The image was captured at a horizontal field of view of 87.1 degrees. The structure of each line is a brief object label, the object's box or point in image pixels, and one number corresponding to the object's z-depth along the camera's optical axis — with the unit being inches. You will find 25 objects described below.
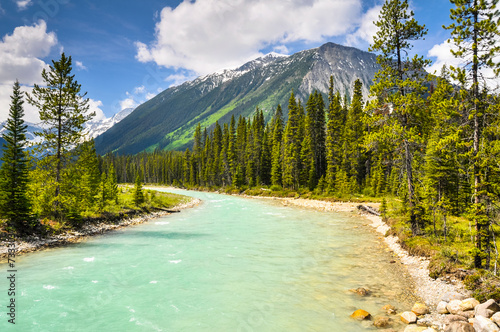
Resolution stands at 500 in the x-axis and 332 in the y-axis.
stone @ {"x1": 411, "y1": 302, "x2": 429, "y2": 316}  361.4
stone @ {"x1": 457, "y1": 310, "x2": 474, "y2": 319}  334.5
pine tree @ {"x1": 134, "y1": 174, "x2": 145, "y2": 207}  1417.7
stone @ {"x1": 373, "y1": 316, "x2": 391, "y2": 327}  336.8
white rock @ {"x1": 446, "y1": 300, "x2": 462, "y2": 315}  349.1
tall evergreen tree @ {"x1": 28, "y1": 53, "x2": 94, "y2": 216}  903.7
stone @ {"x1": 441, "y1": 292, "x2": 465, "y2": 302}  377.4
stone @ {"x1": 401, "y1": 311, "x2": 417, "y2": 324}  338.3
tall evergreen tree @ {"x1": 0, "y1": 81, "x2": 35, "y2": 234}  747.1
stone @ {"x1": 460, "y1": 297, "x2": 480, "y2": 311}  346.6
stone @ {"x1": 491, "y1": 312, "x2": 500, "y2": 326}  300.8
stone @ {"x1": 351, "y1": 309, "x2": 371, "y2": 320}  355.6
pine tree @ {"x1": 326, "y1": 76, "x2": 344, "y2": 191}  2112.5
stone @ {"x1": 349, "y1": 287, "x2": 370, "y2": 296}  430.5
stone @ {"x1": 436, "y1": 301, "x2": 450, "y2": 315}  357.7
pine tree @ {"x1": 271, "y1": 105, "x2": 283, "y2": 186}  2581.2
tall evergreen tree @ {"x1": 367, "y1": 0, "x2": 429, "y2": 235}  645.9
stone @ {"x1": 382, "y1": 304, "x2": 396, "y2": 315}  368.2
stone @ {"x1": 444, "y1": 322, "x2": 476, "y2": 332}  293.4
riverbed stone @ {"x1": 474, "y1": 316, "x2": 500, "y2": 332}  284.5
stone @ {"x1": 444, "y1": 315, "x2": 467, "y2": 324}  329.7
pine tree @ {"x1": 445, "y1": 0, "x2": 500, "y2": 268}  404.5
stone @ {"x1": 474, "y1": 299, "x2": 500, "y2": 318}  319.0
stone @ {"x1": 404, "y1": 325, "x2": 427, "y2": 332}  309.9
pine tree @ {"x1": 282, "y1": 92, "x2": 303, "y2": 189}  2345.0
